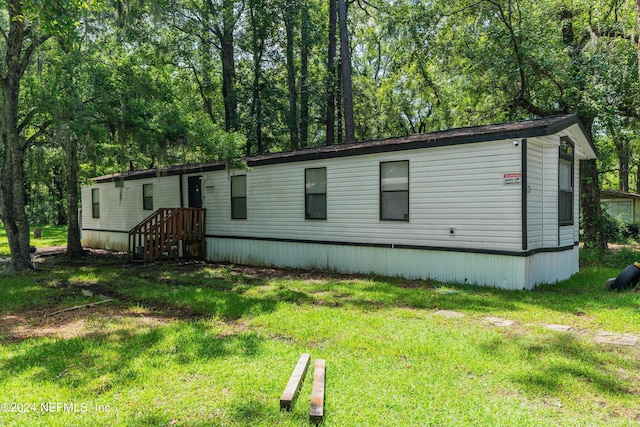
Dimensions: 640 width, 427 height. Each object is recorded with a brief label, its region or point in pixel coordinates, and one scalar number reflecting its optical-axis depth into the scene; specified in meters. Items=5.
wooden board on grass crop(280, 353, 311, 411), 2.88
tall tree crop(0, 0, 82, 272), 8.57
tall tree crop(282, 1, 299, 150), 17.70
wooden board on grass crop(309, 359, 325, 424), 2.73
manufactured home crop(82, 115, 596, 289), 7.12
